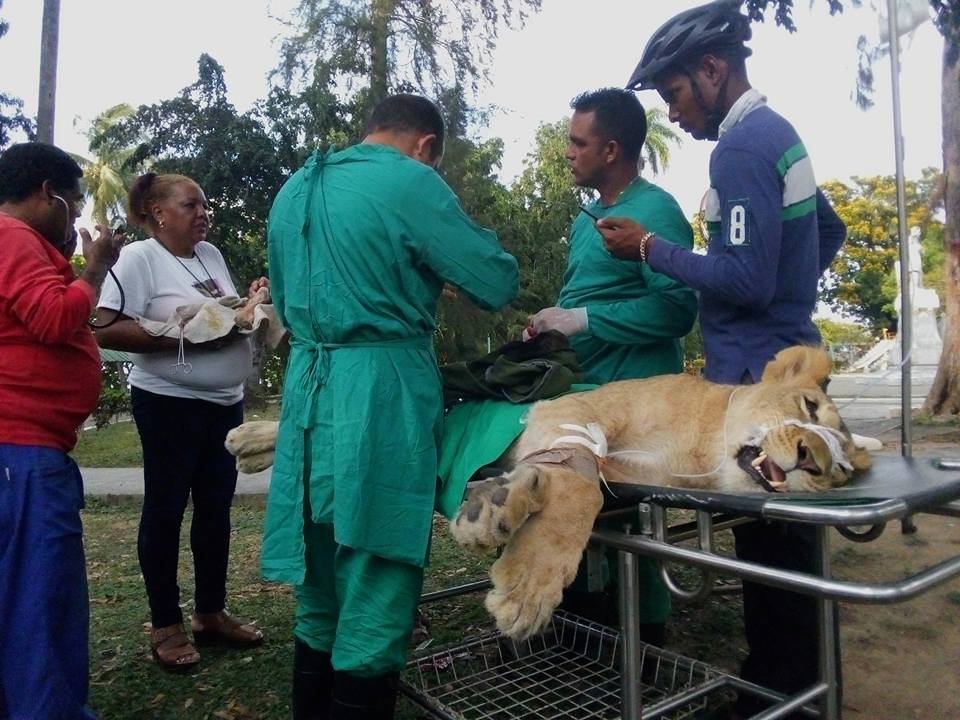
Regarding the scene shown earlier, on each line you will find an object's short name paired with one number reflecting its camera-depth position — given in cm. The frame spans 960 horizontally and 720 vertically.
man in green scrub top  259
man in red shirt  230
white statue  1353
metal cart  150
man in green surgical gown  207
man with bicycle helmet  216
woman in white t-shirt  312
